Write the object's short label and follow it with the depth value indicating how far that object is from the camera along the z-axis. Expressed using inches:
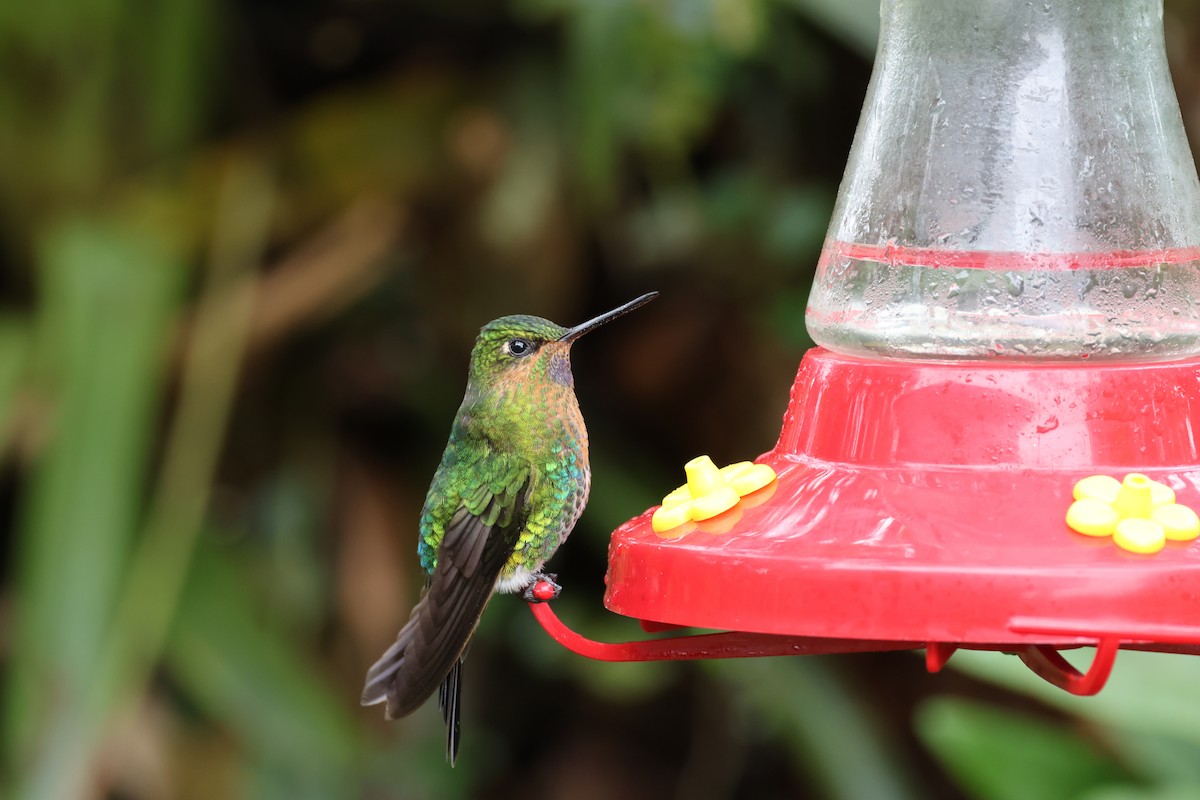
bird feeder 119.8
